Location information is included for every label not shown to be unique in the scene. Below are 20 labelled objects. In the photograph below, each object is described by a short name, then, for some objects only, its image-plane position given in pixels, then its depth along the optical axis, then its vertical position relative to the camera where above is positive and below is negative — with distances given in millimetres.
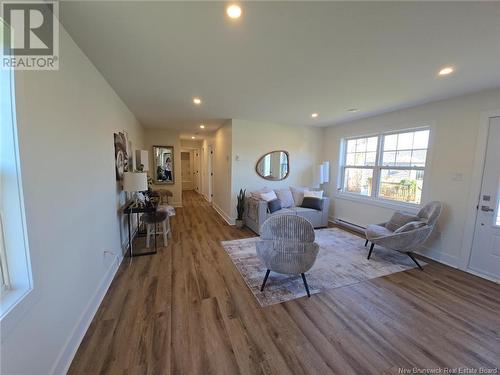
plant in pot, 4703 -968
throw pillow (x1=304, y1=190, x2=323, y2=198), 4750 -592
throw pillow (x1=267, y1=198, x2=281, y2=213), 4203 -786
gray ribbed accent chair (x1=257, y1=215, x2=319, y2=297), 2215 -861
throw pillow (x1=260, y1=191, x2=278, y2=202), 4297 -610
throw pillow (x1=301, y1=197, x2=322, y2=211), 4578 -771
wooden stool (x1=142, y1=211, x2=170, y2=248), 3377 -907
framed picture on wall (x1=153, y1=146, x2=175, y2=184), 6293 +5
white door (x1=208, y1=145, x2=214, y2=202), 6980 -234
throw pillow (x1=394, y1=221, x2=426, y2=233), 2867 -763
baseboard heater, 4485 -1286
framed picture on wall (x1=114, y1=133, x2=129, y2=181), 2963 +122
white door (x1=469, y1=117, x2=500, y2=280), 2645 -561
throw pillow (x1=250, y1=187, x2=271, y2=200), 4449 -573
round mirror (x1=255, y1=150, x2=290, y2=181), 5020 +39
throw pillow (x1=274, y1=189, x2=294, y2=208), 4574 -662
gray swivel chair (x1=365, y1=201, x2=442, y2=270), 2838 -876
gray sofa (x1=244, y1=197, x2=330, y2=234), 4152 -958
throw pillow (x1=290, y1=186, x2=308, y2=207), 4884 -642
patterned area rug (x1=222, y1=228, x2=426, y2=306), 2379 -1378
